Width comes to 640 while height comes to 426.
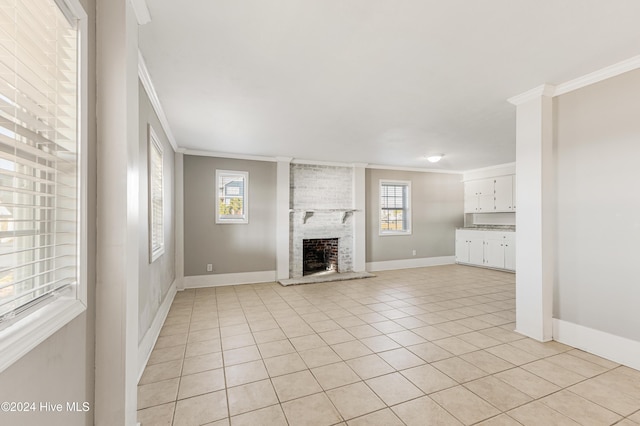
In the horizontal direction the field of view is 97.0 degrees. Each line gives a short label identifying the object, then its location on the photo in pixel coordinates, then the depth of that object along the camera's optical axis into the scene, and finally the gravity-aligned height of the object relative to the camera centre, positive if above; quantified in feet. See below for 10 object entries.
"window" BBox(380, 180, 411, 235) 23.86 +0.60
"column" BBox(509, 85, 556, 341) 9.58 +0.05
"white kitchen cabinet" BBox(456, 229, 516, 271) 21.48 -2.84
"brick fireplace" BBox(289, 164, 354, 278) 20.20 +0.24
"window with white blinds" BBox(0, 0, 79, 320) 3.02 +0.77
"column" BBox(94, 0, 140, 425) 4.79 -0.05
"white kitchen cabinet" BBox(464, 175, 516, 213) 22.33 +1.57
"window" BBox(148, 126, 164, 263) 9.64 +0.58
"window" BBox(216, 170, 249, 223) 18.28 +1.16
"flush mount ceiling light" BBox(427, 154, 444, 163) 18.66 +3.75
